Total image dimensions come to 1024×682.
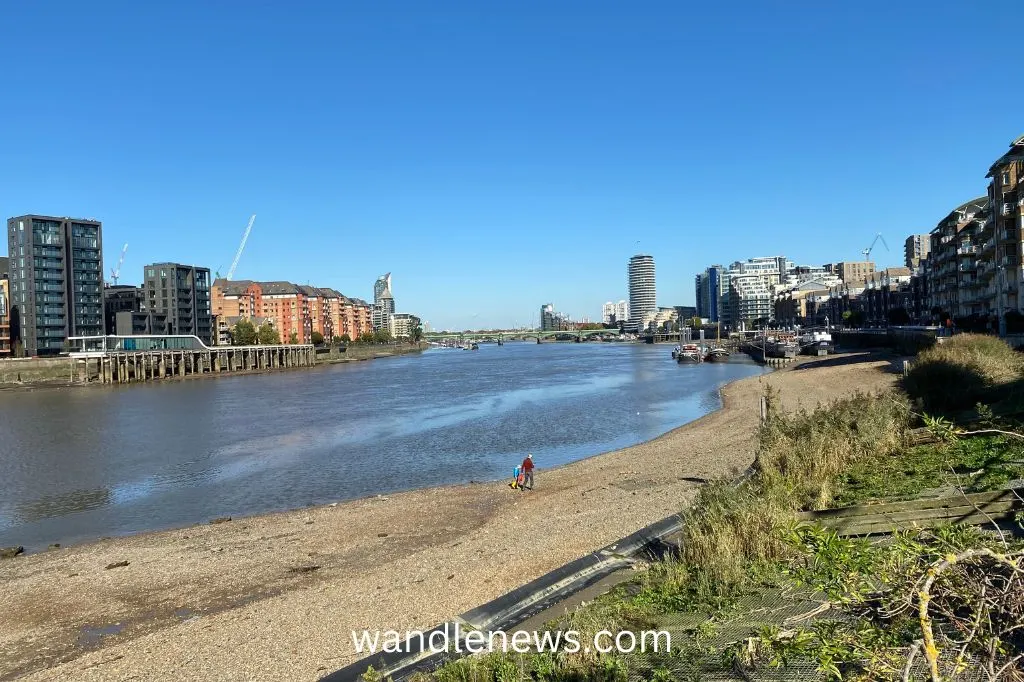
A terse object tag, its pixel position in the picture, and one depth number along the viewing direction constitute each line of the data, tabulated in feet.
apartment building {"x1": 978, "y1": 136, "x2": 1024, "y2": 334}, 196.54
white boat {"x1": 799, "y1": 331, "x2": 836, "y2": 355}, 331.57
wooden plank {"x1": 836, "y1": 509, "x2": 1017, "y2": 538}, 29.73
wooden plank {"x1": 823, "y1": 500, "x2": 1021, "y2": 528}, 30.89
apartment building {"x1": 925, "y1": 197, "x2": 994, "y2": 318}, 258.78
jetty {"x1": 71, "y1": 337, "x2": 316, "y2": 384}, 387.75
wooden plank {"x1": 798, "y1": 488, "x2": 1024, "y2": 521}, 31.99
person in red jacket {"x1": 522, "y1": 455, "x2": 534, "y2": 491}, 82.07
